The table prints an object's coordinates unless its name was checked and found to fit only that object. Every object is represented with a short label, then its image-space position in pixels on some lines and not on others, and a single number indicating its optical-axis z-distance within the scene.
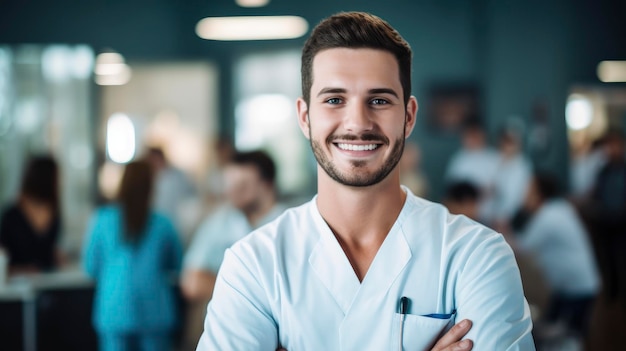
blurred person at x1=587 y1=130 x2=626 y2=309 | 6.66
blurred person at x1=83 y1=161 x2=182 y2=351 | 4.06
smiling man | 1.63
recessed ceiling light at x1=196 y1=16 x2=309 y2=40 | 7.54
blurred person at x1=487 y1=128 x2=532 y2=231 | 7.57
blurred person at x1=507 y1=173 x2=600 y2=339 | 4.83
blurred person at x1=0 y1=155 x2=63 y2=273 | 4.75
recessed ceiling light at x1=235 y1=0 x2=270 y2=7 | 7.57
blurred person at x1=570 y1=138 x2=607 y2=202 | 8.17
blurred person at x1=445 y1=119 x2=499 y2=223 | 7.48
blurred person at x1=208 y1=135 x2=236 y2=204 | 7.23
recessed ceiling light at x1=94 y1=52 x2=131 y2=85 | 7.28
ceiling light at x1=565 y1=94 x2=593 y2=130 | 8.09
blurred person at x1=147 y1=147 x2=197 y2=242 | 6.94
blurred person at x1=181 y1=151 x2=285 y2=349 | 3.63
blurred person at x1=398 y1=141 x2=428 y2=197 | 7.27
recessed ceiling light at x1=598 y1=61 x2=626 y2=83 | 8.23
